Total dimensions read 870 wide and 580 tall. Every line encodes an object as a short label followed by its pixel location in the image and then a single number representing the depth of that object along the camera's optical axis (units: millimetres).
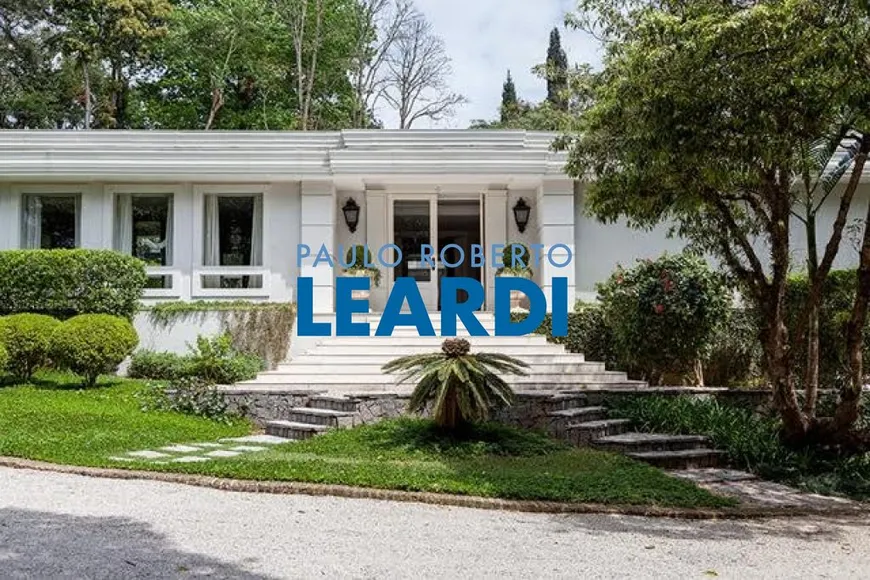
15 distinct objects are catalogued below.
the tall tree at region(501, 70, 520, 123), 30984
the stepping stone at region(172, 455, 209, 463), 7454
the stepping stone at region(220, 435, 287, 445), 8961
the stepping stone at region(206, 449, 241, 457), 7973
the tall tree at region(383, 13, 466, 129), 29984
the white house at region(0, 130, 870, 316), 13766
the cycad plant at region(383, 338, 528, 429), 8148
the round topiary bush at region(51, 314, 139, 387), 10641
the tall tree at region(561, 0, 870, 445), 6277
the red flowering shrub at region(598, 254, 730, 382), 10508
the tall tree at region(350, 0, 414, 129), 29234
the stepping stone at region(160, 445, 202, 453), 8148
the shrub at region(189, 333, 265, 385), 11406
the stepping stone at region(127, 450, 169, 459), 7691
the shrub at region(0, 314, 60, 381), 10805
